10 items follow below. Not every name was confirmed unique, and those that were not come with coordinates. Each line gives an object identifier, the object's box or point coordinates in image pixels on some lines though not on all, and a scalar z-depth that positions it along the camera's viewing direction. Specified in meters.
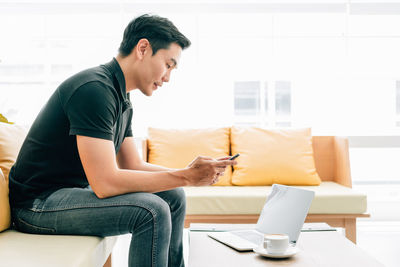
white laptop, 1.50
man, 1.36
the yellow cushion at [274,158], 2.90
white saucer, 1.32
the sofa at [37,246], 1.17
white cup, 1.33
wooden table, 1.30
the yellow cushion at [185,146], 2.97
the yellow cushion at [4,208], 1.47
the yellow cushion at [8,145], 1.70
